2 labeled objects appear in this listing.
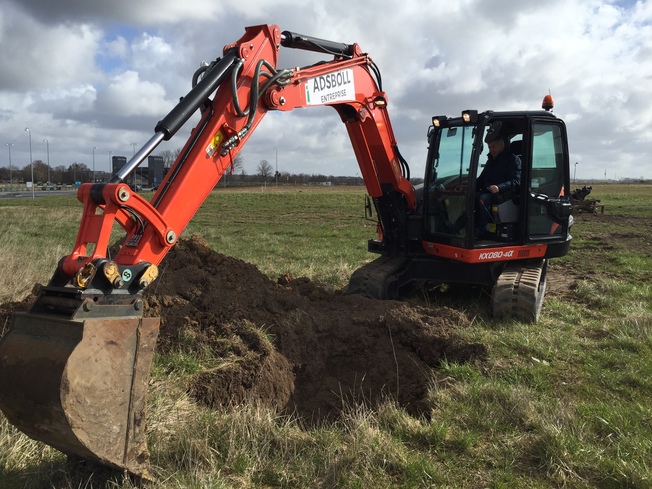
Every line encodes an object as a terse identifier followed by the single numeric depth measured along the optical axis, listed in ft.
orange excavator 10.32
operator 23.47
